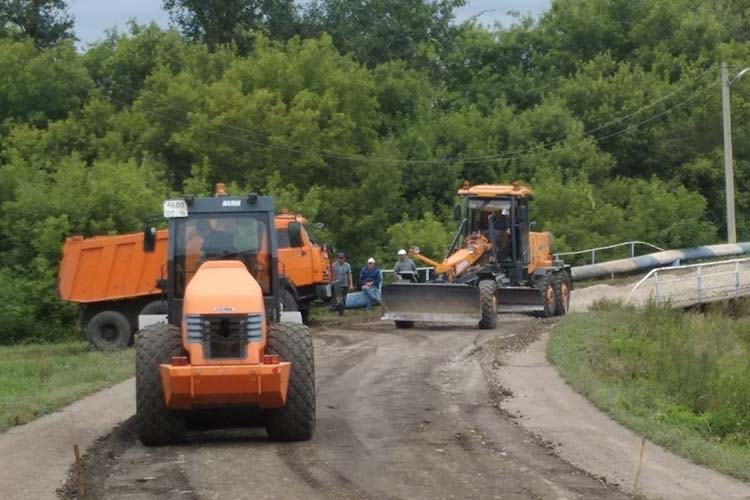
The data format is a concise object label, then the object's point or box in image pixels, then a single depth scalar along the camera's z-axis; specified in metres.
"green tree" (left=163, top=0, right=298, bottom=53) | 67.12
